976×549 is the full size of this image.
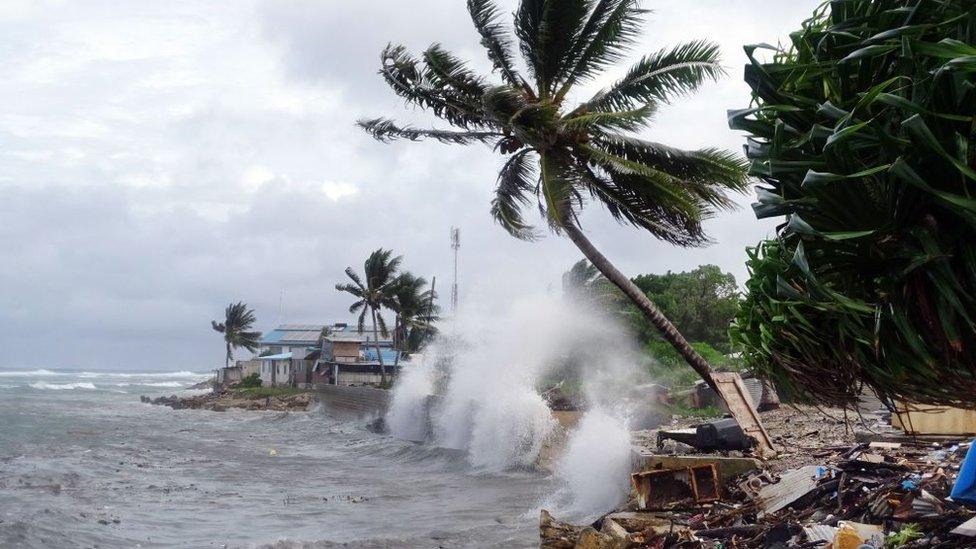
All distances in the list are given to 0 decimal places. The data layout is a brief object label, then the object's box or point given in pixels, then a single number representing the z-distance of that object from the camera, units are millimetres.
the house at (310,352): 66062
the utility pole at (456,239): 59375
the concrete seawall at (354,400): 45125
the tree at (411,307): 55906
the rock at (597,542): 9953
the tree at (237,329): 92188
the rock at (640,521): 10828
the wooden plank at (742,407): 13148
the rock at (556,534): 10828
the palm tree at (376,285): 54469
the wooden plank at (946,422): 9961
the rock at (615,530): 10047
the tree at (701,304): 39969
